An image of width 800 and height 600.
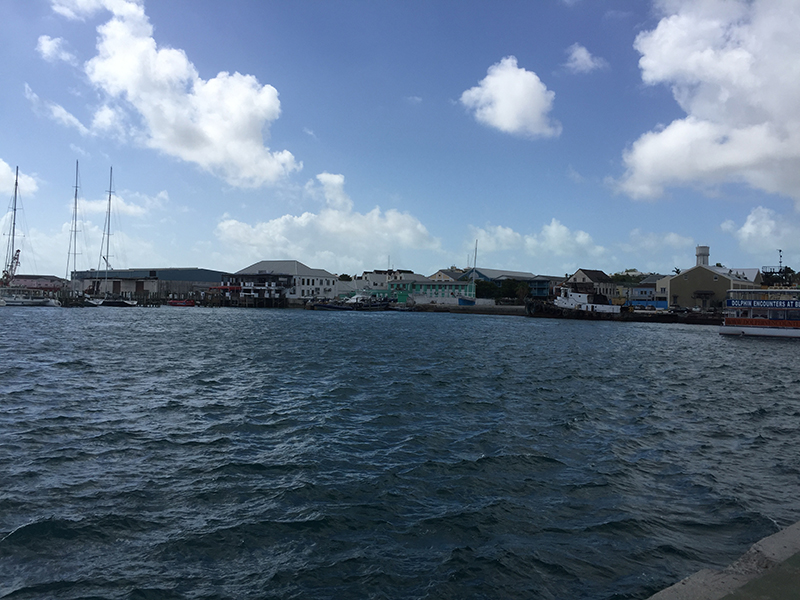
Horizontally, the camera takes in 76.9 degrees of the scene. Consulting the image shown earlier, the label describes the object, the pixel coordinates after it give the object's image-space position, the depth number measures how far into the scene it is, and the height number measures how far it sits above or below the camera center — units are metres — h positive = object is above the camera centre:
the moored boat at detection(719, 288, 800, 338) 42.62 +0.48
